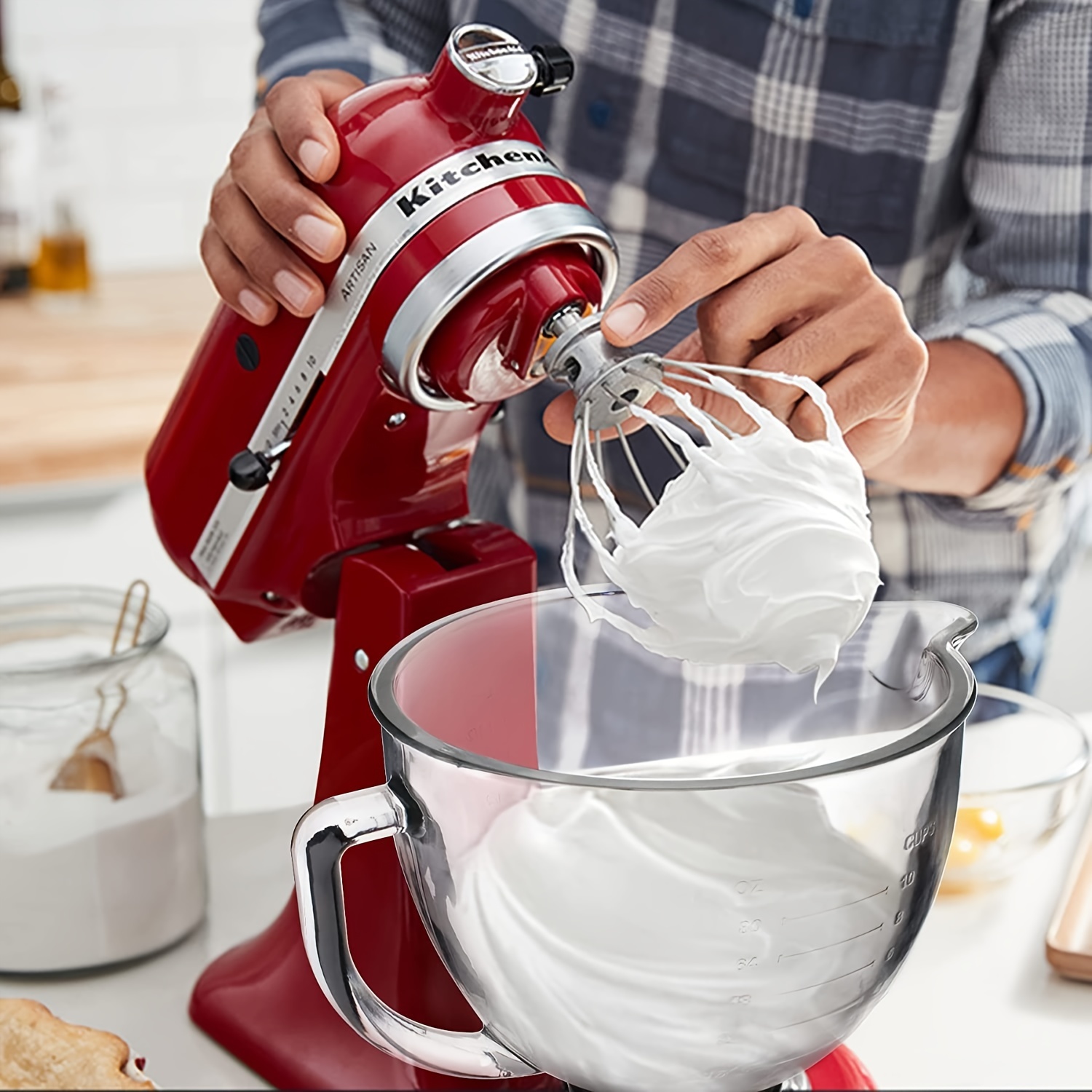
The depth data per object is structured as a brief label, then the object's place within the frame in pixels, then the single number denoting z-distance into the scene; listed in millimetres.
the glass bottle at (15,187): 2000
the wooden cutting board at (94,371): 1525
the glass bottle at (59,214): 2043
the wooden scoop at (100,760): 708
